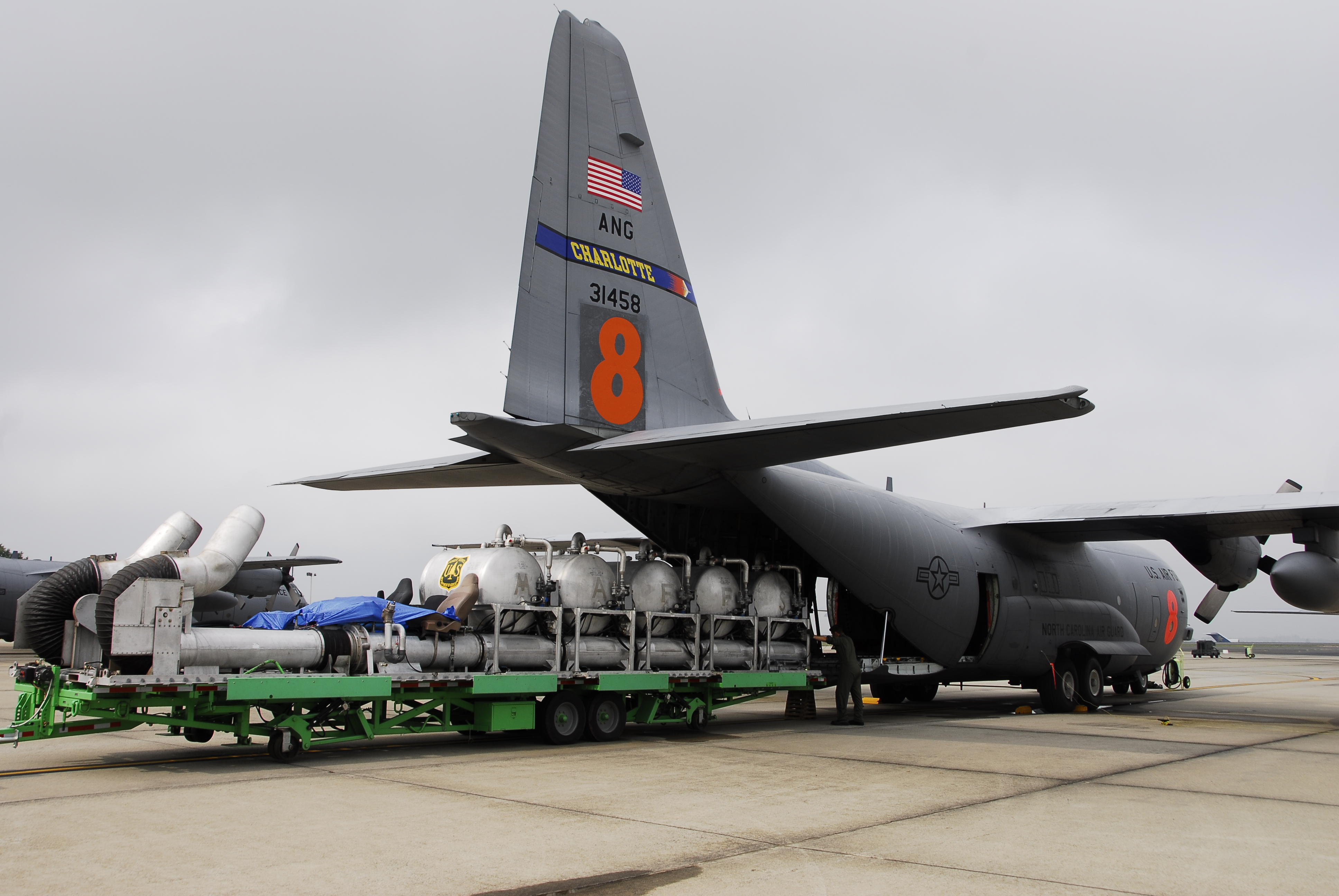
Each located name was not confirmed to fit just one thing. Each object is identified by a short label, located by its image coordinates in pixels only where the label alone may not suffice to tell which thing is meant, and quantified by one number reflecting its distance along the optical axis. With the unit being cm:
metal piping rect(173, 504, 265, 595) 941
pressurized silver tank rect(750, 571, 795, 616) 1398
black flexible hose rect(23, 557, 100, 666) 929
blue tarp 1025
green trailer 898
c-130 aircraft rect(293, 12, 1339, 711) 1148
